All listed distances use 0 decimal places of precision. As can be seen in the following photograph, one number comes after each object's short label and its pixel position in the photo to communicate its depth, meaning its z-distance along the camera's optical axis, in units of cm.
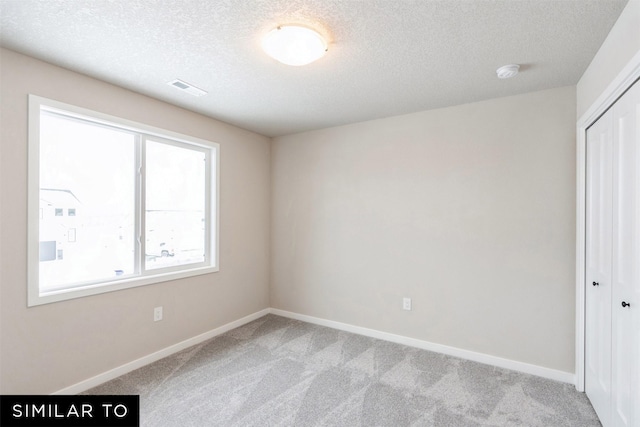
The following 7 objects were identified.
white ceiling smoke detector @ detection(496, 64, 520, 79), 220
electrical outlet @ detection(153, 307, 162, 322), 290
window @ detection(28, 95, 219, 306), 227
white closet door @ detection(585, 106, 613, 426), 193
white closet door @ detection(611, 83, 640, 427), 155
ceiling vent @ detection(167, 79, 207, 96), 251
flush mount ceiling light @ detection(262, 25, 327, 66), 175
